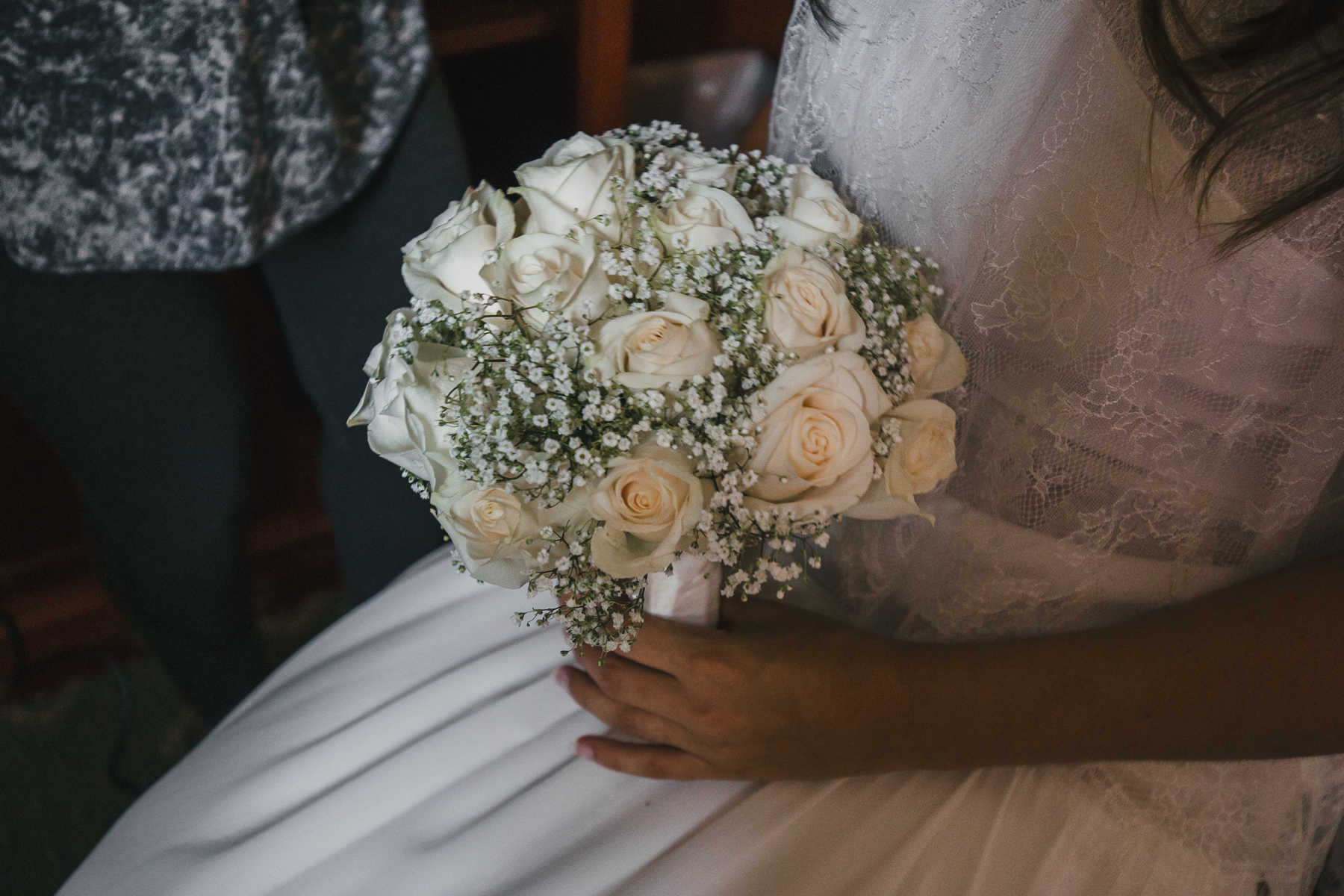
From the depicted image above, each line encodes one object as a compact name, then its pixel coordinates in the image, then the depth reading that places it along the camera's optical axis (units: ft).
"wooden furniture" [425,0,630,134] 4.55
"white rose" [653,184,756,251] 2.00
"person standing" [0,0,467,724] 3.06
